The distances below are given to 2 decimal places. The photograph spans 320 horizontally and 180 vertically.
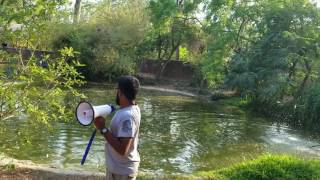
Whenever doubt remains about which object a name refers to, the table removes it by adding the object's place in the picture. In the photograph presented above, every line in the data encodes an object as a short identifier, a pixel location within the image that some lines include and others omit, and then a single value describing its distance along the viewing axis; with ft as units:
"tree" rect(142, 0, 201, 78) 102.37
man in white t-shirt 14.58
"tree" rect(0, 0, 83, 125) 21.26
